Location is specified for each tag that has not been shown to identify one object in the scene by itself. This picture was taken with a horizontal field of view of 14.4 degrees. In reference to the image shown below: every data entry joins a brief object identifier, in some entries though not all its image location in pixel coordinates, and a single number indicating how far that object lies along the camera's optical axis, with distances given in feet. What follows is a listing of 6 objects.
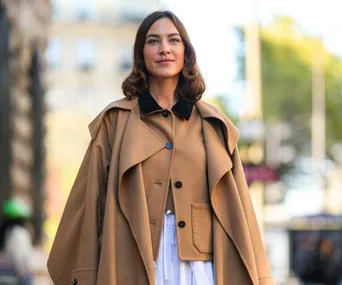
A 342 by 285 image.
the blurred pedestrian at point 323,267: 62.80
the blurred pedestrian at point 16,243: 48.08
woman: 18.84
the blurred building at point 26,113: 68.85
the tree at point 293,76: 230.27
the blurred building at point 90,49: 305.94
